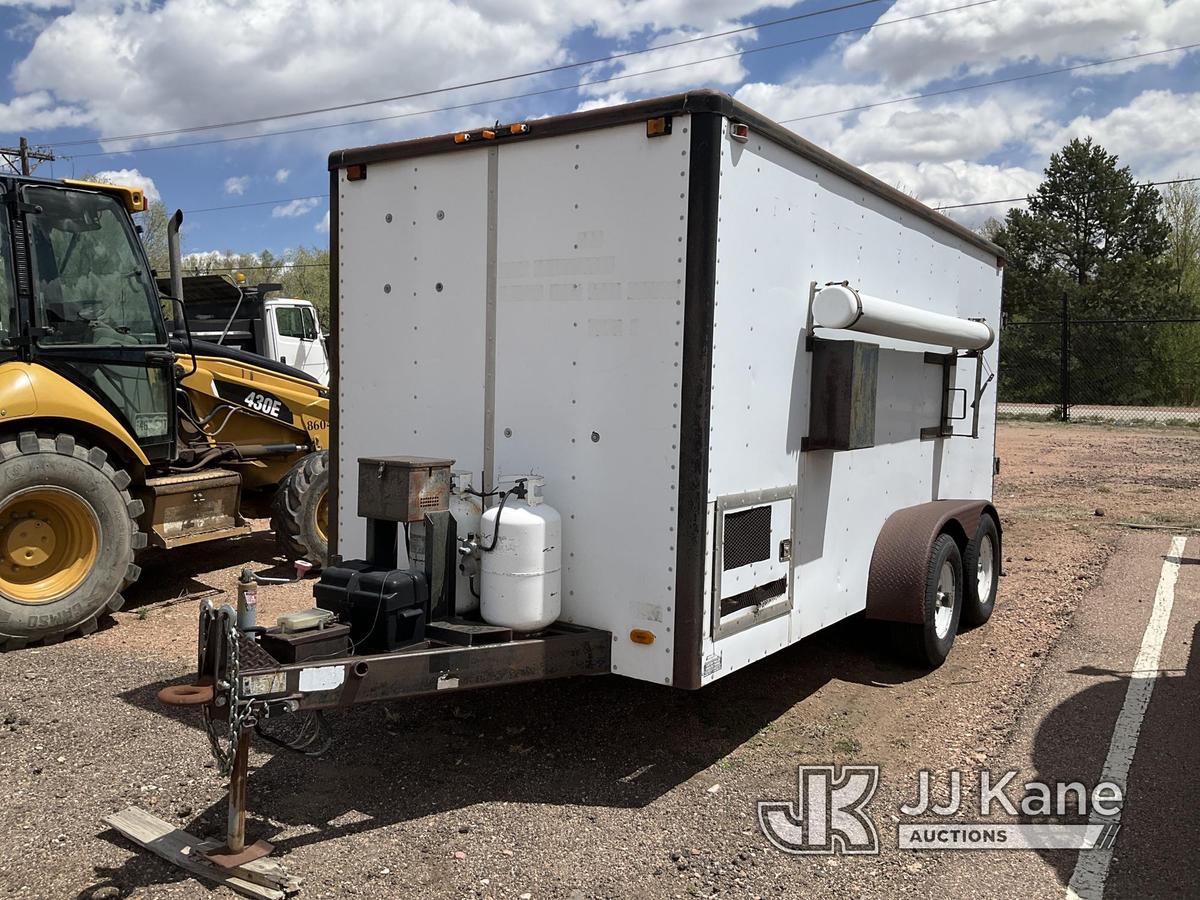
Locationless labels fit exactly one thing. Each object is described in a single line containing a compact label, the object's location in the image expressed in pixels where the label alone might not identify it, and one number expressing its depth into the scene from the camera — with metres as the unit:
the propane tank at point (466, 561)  4.12
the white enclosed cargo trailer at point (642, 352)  3.79
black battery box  3.66
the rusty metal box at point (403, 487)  3.87
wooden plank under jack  3.18
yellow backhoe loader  5.72
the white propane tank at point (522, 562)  3.93
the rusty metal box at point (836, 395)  4.54
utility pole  30.08
